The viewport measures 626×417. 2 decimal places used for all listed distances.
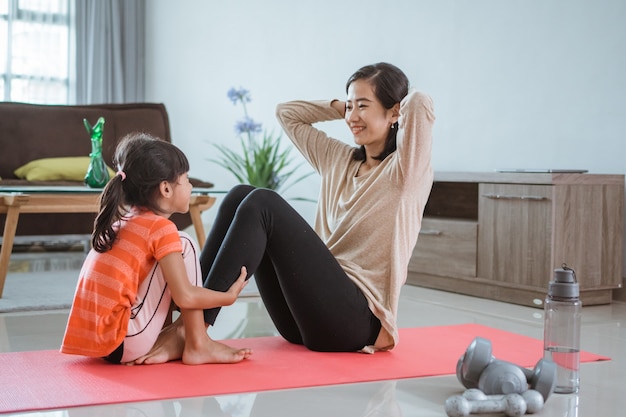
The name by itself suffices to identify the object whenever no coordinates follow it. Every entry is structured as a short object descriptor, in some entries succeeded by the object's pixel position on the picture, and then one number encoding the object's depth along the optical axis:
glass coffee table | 3.31
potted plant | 5.74
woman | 1.98
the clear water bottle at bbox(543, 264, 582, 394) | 1.79
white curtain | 7.60
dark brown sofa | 4.76
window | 7.26
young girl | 1.89
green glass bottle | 3.88
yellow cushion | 4.86
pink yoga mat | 1.71
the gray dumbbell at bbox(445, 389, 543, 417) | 1.60
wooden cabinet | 3.30
